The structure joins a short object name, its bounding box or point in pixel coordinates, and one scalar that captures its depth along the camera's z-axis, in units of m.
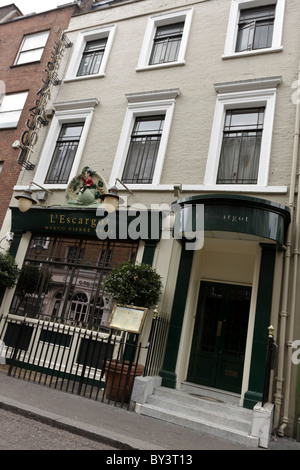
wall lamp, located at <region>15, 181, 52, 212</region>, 9.27
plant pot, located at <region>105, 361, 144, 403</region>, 6.70
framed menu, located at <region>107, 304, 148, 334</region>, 6.98
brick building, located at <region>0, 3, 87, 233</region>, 12.01
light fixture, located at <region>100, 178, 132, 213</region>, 8.19
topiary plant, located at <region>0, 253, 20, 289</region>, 9.35
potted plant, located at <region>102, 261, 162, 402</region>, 7.52
